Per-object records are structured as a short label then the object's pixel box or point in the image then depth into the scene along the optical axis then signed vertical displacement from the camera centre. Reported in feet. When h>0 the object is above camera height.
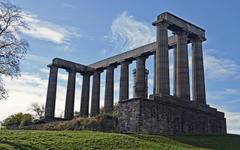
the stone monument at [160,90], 132.05 +22.64
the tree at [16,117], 300.06 +5.28
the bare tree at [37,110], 316.90 +13.72
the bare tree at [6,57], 101.70 +22.69
